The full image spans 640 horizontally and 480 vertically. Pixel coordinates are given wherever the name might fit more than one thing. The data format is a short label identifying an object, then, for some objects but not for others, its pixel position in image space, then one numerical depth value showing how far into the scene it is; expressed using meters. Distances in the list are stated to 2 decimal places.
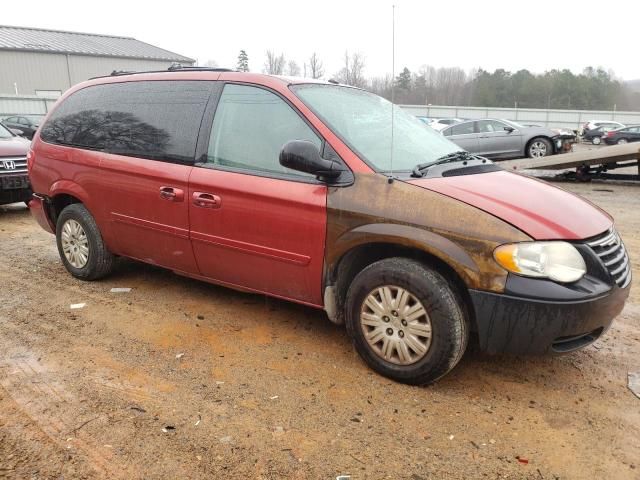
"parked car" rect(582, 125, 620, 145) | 30.94
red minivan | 2.71
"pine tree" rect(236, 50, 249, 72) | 60.56
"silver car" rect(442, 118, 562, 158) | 15.23
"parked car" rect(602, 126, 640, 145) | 26.75
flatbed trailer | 10.98
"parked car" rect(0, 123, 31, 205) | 7.59
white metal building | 40.09
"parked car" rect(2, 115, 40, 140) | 22.15
